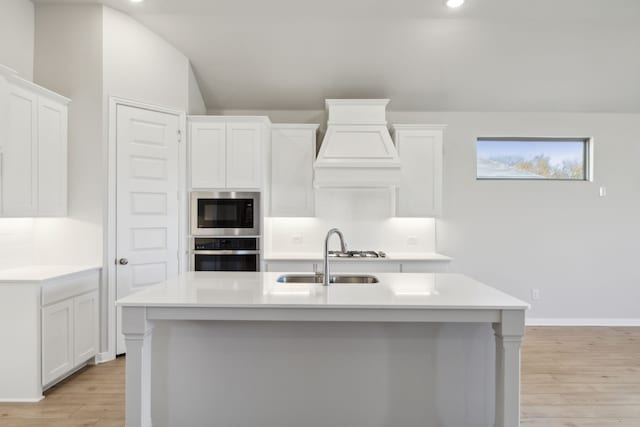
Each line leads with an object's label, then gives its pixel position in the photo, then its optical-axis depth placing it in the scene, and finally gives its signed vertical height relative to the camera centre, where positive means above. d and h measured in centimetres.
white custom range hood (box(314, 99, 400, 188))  410 +64
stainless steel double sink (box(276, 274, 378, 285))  288 -48
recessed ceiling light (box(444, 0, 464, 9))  350 +182
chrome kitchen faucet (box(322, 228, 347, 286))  256 -36
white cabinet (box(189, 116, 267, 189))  413 +60
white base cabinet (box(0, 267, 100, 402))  279 -88
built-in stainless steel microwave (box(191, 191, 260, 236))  410 -3
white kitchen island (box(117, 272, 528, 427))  229 -91
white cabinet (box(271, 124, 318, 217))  451 +43
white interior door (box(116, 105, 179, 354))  365 +10
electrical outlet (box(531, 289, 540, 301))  488 -99
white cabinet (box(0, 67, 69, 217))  285 +46
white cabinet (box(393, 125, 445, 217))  454 +61
